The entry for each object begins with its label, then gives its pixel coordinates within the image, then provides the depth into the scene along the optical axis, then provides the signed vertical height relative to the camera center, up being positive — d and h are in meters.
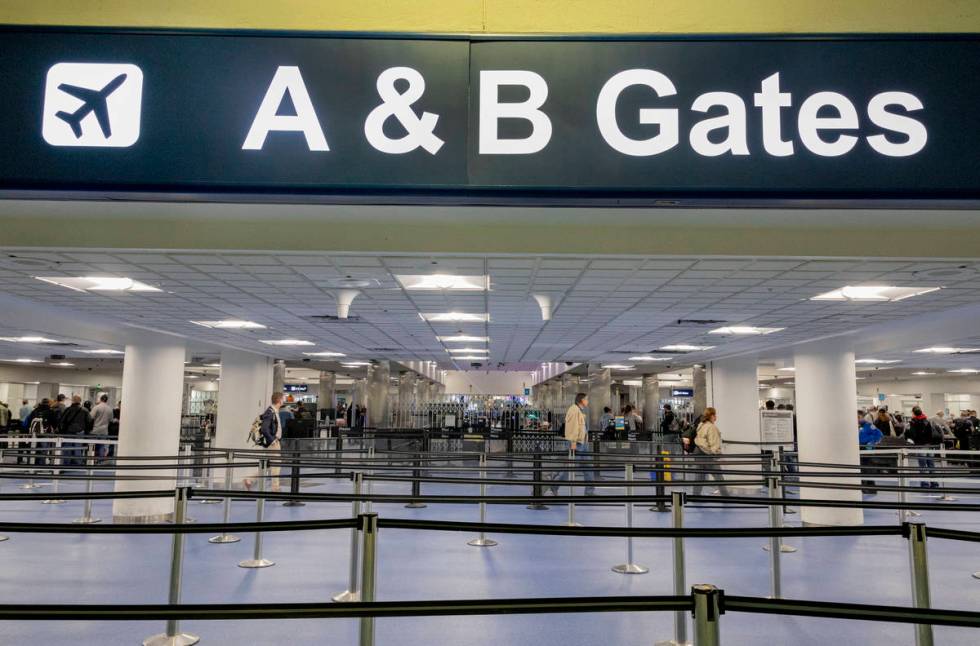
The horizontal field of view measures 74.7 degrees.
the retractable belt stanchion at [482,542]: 8.31 -1.71
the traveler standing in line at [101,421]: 16.38 -0.43
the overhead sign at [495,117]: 2.51 +1.16
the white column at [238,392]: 18.06 +0.41
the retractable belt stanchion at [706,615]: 2.09 -0.66
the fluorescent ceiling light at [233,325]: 11.23 +1.47
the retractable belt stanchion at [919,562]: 2.99 -0.69
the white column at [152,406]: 12.16 -0.01
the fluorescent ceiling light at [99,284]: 7.05 +1.37
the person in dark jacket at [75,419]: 15.63 -0.36
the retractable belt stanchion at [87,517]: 10.14 -1.79
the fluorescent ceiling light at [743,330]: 11.15 +1.48
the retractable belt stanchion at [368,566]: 2.96 -0.75
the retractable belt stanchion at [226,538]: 8.51 -1.75
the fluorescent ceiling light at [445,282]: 7.00 +1.43
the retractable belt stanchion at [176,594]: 4.66 -1.36
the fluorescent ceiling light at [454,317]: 10.59 +1.56
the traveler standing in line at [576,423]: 12.39 -0.24
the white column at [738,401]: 17.80 +0.33
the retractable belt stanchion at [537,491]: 11.72 -1.53
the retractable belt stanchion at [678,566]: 4.67 -1.16
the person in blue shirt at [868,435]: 15.74 -0.50
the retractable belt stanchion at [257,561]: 7.12 -1.71
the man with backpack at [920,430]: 18.55 -0.43
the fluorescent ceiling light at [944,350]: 14.41 +1.52
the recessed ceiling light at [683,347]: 15.01 +1.54
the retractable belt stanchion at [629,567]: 7.02 -1.71
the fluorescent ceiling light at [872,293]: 7.14 +1.40
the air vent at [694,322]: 10.40 +1.47
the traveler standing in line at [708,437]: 11.96 -0.46
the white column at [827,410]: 11.81 +0.07
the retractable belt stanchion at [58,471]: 7.06 -1.49
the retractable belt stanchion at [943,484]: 13.82 -1.79
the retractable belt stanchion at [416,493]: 11.57 -1.59
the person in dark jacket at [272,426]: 11.79 -0.36
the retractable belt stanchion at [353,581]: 5.64 -1.54
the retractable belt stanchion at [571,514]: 9.06 -1.45
